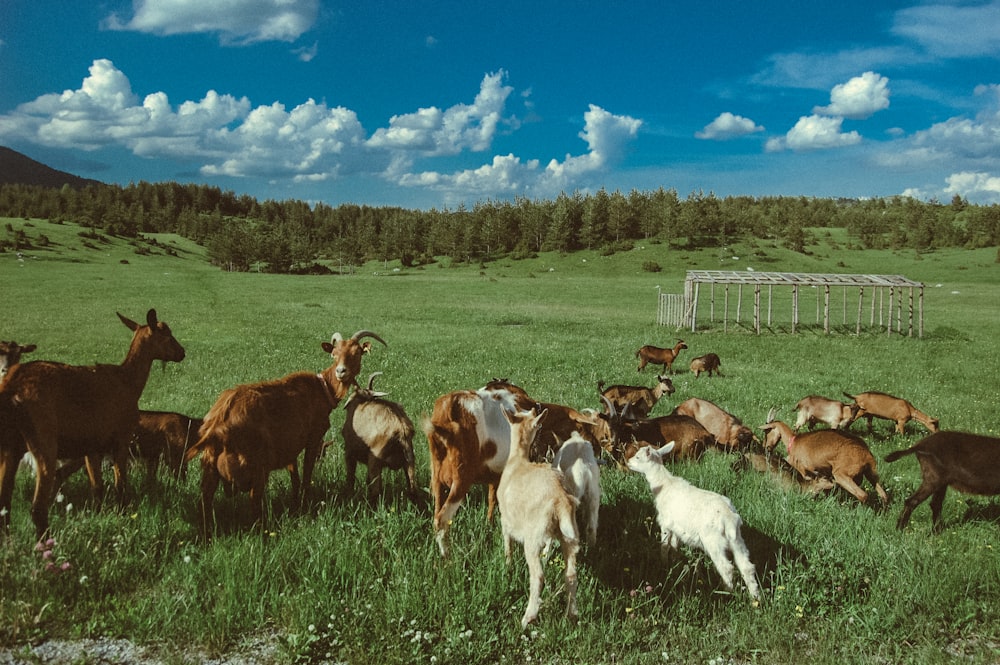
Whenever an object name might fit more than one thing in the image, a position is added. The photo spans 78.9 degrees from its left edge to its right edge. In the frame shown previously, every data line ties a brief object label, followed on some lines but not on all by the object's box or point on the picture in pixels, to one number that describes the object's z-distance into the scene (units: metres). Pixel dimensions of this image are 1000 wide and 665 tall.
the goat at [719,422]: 10.96
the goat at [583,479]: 6.47
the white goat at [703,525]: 5.70
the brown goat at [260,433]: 6.12
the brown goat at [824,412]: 13.27
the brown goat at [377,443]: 7.75
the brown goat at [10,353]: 11.16
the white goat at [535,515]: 5.03
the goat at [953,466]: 7.43
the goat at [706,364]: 20.48
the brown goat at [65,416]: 5.98
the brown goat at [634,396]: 13.55
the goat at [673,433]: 10.23
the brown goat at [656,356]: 22.08
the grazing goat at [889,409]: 13.45
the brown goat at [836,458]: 8.83
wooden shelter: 36.72
